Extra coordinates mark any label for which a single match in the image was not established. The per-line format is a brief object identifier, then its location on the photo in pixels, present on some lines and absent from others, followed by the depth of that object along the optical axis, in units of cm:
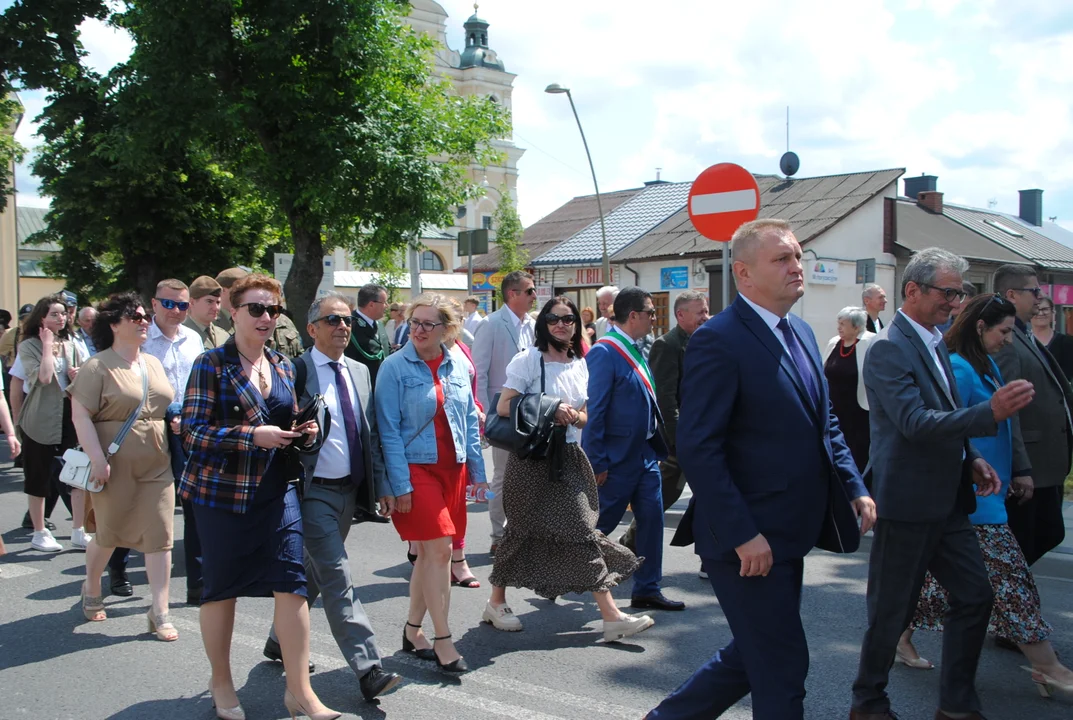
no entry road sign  757
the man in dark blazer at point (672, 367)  703
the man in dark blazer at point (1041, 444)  492
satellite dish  3103
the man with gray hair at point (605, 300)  805
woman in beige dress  541
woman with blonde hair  465
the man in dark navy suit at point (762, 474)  299
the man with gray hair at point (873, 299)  919
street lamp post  2866
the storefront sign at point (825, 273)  2539
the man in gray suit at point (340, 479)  426
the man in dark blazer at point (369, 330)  812
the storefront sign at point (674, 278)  2952
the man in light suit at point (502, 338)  746
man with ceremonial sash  571
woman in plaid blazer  395
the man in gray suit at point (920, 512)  379
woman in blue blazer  449
